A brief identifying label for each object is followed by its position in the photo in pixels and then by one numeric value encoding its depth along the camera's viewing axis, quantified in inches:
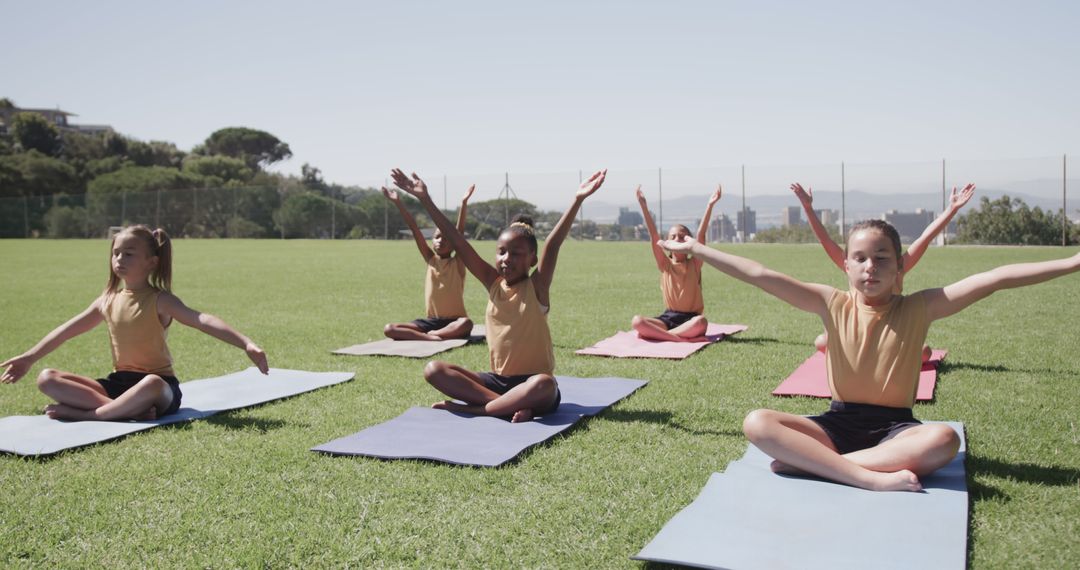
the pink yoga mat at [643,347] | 338.3
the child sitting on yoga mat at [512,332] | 232.7
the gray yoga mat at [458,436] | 196.7
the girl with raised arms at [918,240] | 245.8
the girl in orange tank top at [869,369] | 166.7
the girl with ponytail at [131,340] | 233.1
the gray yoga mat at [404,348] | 348.8
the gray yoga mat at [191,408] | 210.5
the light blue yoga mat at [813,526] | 132.0
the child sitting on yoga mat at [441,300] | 384.8
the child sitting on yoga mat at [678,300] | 368.8
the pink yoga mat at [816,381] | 258.1
